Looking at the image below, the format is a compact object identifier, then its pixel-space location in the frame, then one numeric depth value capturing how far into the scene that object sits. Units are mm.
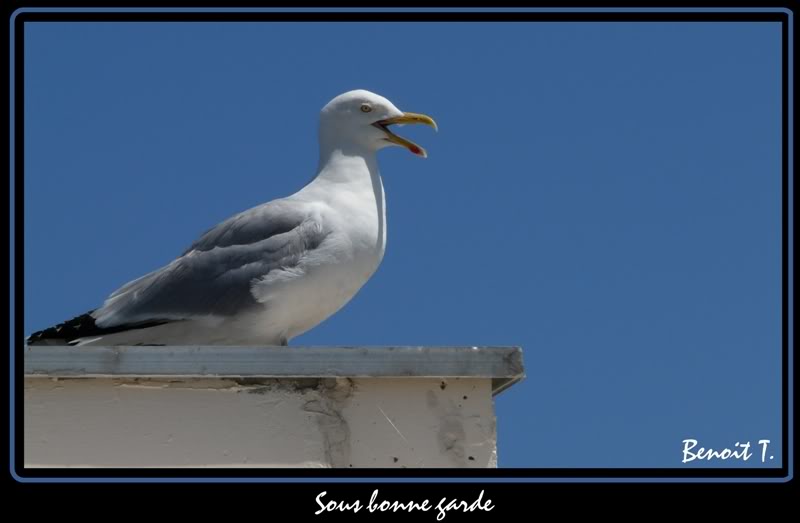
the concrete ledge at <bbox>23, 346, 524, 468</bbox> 12805
